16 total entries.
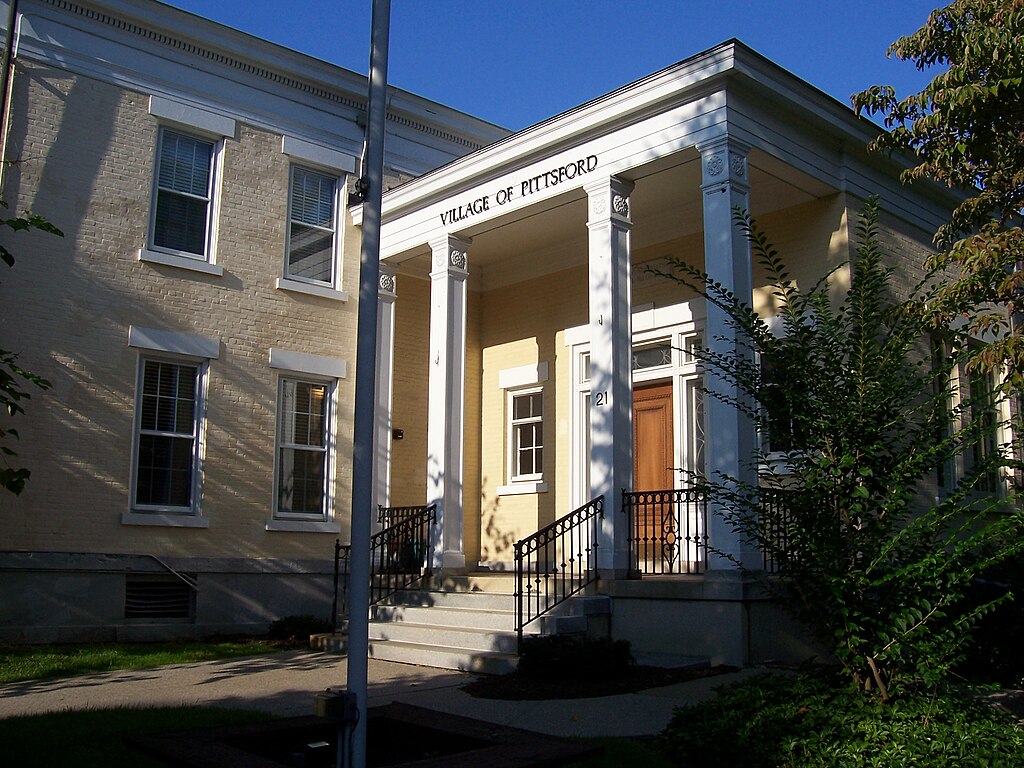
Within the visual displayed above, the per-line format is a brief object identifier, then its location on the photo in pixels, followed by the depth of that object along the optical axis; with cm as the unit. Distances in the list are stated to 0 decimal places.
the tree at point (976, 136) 990
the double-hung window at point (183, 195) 1392
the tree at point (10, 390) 780
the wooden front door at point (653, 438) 1388
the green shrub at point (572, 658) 908
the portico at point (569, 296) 1080
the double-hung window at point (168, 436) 1328
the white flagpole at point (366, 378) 493
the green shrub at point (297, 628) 1293
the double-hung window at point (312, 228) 1513
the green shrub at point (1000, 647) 938
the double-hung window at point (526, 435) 1566
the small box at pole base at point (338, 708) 462
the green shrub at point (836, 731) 545
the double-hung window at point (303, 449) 1451
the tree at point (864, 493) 611
